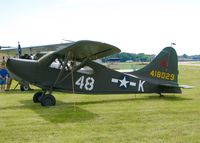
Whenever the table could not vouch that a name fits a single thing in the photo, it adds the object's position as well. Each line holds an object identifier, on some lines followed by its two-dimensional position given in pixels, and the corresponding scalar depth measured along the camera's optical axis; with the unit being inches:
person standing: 679.1
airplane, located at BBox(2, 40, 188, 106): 422.3
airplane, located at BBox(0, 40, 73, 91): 986.1
